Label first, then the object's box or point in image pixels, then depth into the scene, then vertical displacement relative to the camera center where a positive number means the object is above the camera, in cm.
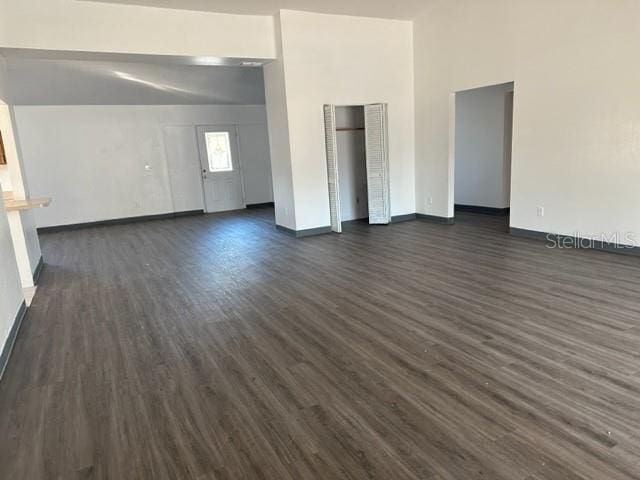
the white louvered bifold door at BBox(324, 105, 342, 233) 655 -21
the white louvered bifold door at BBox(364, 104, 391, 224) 694 -22
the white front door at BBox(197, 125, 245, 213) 996 -18
